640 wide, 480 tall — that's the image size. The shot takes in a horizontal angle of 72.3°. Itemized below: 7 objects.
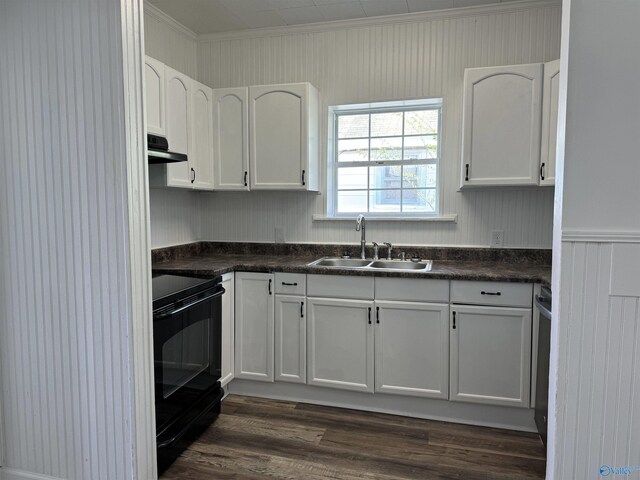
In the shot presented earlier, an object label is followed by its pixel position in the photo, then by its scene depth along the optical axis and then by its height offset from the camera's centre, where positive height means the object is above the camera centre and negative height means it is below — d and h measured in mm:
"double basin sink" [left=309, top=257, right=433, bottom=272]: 3084 -393
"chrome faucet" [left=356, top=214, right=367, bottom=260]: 3195 -152
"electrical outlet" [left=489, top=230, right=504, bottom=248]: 3070 -211
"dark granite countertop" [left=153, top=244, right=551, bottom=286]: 2549 -376
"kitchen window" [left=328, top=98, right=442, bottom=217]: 3295 +386
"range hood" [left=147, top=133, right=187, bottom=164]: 2350 +315
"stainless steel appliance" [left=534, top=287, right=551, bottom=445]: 2199 -785
